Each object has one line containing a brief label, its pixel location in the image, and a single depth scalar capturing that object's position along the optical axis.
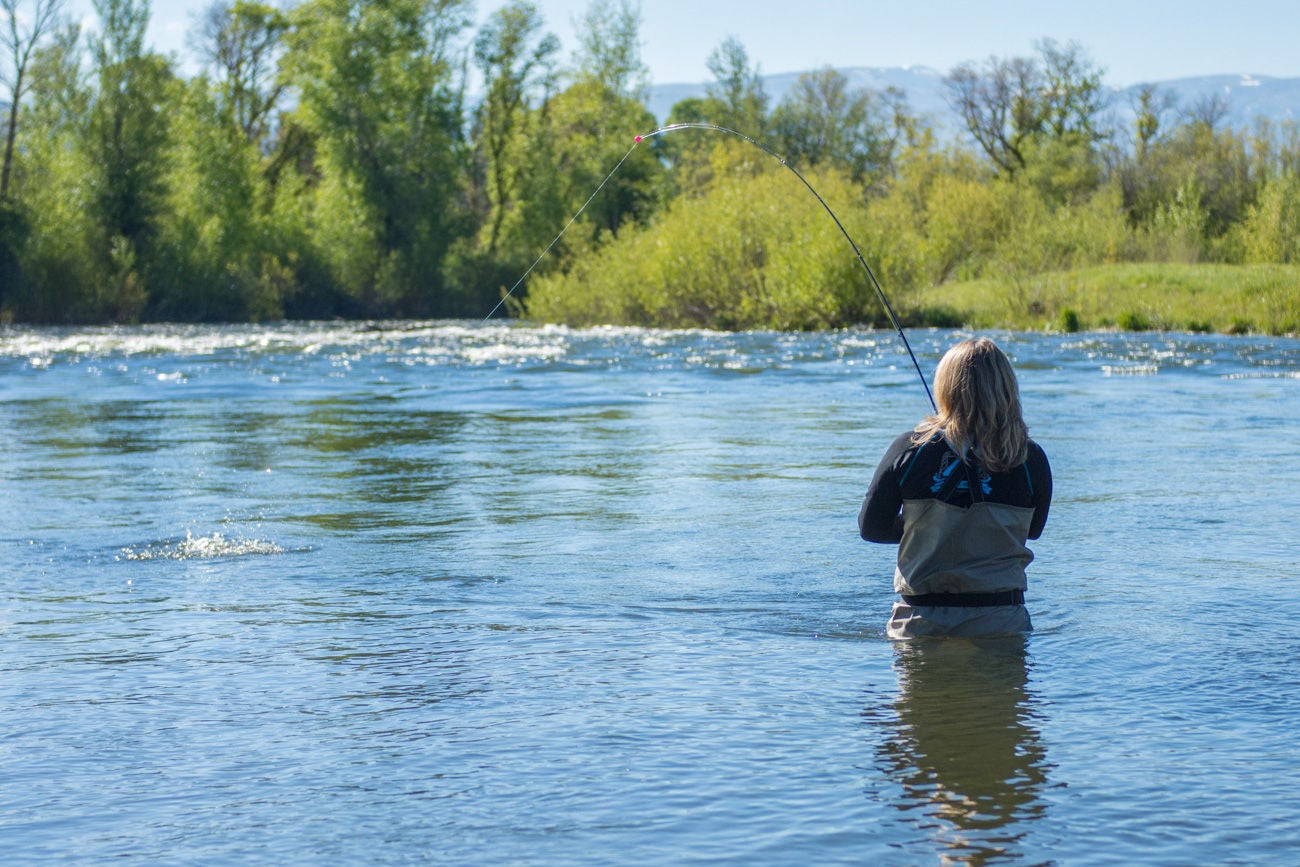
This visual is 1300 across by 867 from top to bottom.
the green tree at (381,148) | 58.94
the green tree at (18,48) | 46.66
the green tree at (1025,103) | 63.06
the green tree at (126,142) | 49.41
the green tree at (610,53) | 65.00
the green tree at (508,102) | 63.47
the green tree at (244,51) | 61.78
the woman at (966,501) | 5.11
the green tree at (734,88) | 75.31
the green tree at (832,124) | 72.75
